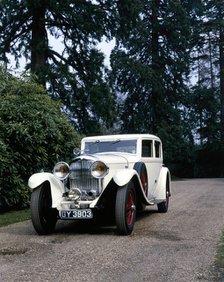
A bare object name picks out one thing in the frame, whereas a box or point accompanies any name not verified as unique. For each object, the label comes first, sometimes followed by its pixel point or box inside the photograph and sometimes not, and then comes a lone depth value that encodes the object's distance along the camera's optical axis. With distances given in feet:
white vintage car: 26.73
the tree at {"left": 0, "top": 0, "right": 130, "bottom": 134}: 70.74
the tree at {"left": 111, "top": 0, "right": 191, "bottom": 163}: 119.24
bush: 37.78
